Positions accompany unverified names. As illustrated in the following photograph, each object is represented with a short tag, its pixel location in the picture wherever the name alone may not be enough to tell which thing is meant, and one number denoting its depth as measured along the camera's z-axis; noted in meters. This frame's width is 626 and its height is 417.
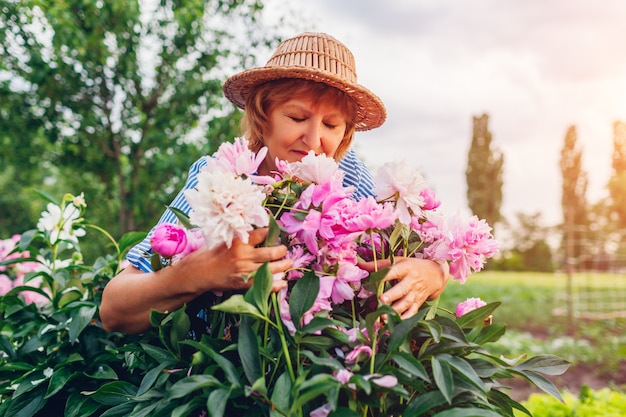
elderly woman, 0.95
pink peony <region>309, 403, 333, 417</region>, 0.87
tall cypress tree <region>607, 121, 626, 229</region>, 32.88
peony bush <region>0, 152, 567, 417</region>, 0.86
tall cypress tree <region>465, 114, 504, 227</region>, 29.88
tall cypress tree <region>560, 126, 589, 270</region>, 30.08
